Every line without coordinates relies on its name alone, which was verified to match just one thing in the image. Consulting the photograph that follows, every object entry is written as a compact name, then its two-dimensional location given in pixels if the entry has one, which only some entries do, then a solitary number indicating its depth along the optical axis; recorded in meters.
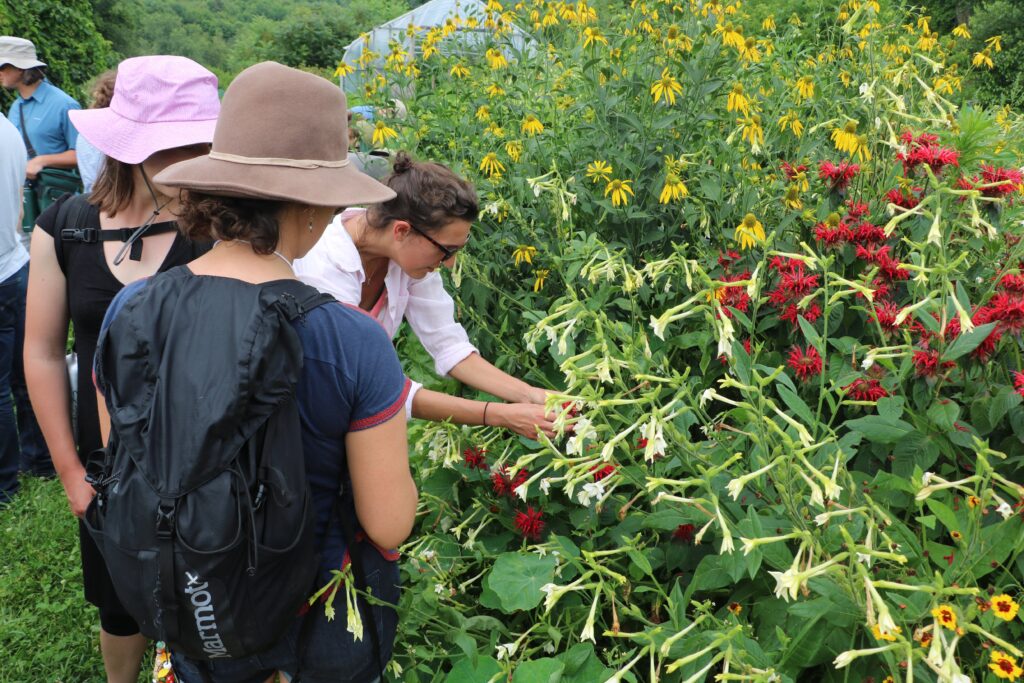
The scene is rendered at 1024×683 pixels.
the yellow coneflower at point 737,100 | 2.47
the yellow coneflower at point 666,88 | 2.43
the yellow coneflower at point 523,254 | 2.57
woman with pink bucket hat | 1.99
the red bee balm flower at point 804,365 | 1.74
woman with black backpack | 1.27
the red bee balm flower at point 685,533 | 1.74
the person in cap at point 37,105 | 5.66
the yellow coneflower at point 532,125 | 2.71
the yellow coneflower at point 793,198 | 2.19
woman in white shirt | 2.04
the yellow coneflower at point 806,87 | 2.50
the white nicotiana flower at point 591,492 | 1.56
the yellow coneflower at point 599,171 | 2.47
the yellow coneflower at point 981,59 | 3.44
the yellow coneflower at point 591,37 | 2.72
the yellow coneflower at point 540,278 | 2.56
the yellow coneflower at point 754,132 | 2.37
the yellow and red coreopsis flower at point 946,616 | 1.19
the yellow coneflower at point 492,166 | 2.79
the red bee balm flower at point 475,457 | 2.12
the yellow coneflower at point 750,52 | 2.68
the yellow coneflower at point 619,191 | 2.39
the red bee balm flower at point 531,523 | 1.93
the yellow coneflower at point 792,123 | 2.41
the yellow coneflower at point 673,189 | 2.28
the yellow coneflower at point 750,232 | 1.78
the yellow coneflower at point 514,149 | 2.89
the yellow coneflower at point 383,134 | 3.33
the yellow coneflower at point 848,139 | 2.24
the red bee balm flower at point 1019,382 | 1.44
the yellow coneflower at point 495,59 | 3.60
